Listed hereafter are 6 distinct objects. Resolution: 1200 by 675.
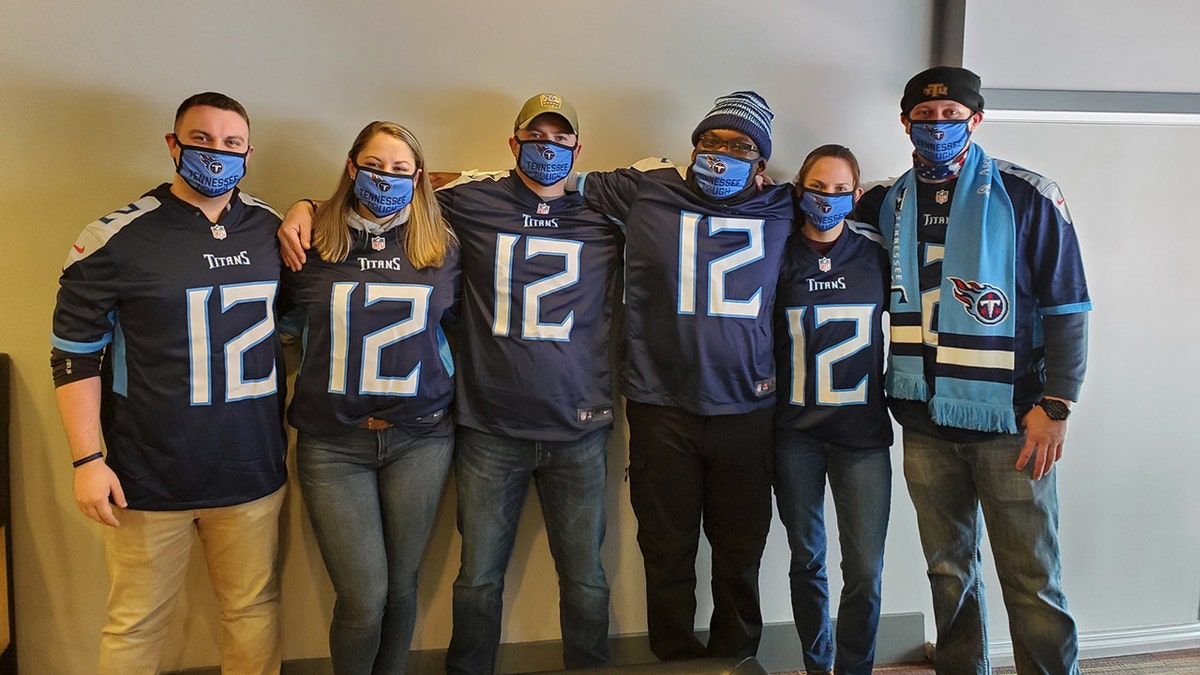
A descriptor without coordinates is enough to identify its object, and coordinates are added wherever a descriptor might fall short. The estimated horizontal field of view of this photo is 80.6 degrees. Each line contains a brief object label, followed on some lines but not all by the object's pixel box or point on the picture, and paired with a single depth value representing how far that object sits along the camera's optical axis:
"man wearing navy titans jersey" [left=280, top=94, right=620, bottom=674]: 1.94
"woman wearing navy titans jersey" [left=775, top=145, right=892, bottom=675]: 1.96
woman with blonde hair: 1.82
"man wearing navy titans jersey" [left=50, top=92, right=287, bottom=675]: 1.68
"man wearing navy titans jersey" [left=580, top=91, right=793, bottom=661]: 1.95
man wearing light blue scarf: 1.82
